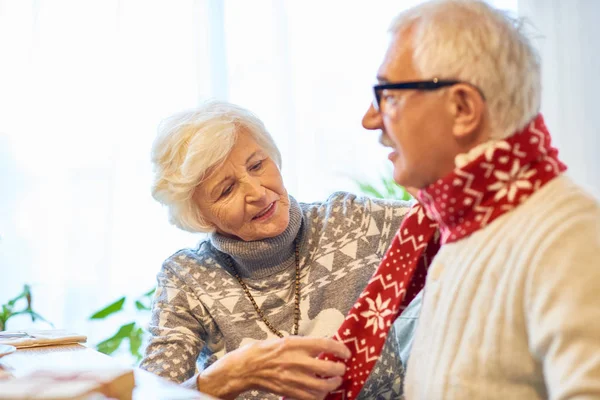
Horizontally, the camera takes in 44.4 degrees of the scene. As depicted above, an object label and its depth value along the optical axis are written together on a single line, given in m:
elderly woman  1.83
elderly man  0.87
